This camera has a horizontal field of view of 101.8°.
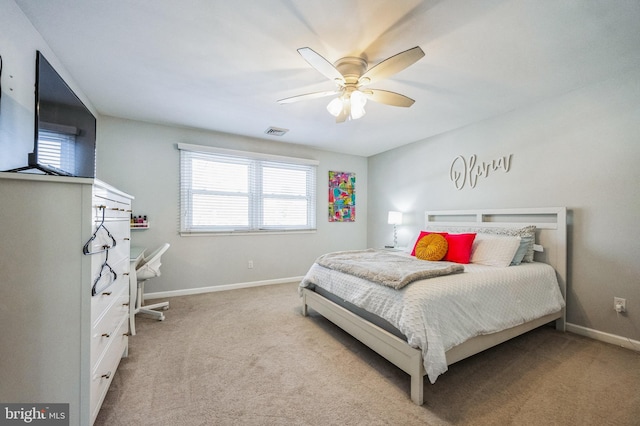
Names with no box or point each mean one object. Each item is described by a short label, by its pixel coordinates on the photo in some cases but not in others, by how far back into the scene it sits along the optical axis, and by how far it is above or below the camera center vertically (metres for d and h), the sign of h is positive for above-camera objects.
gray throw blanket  1.84 -0.43
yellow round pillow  2.79 -0.34
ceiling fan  1.76 +1.04
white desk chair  2.63 -0.59
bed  1.58 -0.67
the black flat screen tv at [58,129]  1.52 +0.59
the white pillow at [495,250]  2.51 -0.33
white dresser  1.07 -0.32
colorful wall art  4.93 +0.40
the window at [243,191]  3.76 +0.41
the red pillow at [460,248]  2.72 -0.33
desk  2.36 -0.70
